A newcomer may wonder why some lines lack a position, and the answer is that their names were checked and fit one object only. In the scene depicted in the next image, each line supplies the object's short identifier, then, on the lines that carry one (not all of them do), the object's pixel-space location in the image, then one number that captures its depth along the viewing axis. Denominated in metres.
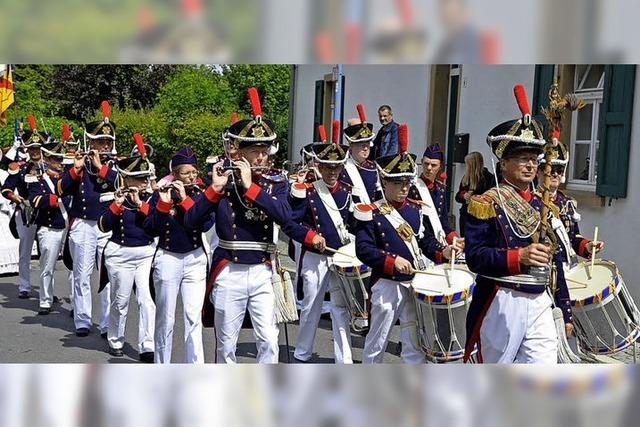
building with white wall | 8.70
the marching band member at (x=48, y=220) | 9.12
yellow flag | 13.32
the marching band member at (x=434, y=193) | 6.54
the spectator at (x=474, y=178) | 8.73
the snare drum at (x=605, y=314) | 5.64
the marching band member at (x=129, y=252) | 7.18
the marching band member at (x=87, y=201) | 8.41
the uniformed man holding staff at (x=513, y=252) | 4.41
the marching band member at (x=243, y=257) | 5.40
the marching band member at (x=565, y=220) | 5.96
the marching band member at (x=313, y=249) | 7.16
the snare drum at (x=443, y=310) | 5.47
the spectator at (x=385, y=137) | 10.15
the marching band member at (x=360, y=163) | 8.41
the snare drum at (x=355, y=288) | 6.89
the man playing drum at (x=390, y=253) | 5.90
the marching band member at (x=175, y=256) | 6.34
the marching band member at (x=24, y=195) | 9.95
